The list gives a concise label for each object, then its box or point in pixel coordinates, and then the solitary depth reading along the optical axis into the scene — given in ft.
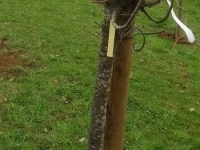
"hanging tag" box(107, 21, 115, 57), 7.70
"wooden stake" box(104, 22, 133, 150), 8.67
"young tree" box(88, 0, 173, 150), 7.67
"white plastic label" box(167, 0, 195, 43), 6.30
